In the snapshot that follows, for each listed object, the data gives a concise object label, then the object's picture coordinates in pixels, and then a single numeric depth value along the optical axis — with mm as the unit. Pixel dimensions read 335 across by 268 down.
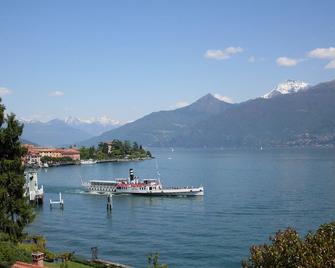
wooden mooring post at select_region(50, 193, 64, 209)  83450
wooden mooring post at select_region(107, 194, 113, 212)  81025
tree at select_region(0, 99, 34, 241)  34031
